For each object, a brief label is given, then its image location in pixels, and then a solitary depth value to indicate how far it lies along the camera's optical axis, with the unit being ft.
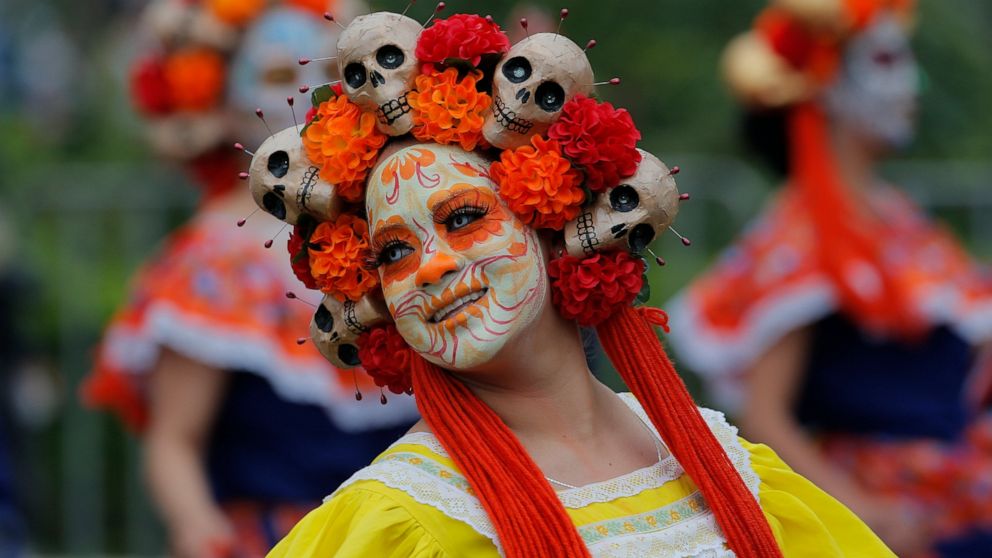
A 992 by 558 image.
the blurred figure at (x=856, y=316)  32.40
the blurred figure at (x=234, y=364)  29.73
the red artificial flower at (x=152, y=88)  32.58
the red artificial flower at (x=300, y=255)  18.72
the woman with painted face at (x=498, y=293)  17.34
